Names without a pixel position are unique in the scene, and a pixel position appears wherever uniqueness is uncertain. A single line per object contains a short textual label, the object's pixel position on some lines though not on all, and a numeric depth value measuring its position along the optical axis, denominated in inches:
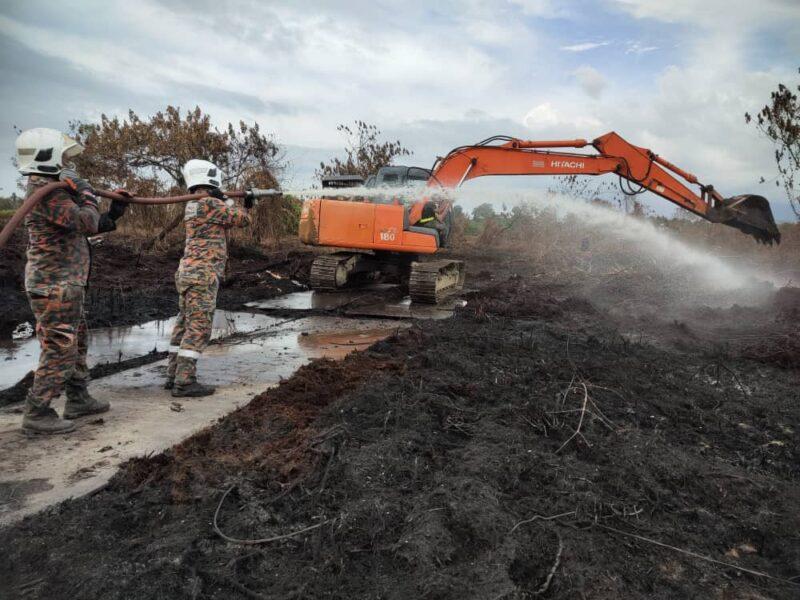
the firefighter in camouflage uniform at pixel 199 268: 215.3
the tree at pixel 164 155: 701.9
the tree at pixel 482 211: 1110.6
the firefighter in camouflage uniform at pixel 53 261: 172.7
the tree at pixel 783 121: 427.2
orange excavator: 408.2
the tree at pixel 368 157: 917.8
